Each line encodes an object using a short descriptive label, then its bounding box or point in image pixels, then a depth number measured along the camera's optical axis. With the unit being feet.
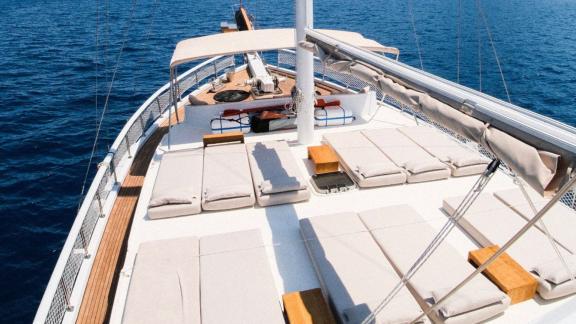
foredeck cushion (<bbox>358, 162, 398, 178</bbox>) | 33.55
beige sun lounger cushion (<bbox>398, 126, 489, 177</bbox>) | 35.01
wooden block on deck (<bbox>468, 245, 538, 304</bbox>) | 21.74
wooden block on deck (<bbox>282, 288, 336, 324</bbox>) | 20.24
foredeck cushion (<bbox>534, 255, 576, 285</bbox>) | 21.70
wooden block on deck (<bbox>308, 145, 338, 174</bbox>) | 35.68
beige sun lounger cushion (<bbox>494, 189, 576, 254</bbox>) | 25.21
